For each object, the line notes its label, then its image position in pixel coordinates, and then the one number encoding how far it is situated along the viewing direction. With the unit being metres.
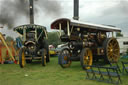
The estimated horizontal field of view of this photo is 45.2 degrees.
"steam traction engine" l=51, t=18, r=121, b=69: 7.35
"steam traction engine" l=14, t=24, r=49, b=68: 8.66
